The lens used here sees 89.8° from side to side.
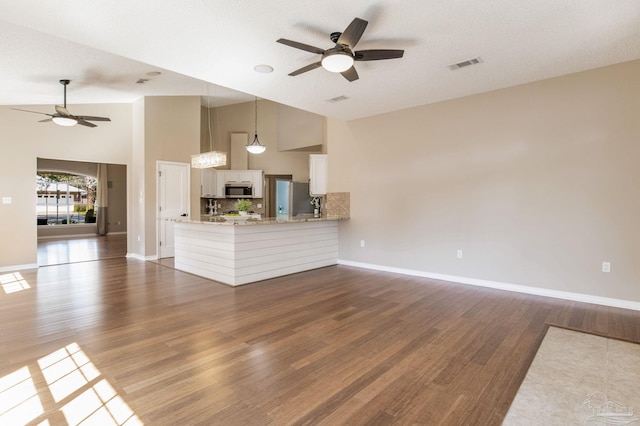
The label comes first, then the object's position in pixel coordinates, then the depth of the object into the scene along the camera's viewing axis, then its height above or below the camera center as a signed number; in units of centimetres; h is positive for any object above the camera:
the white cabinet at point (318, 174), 695 +68
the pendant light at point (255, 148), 682 +120
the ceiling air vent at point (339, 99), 498 +168
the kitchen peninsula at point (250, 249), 475 -73
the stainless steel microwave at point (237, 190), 931 +42
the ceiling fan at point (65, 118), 495 +138
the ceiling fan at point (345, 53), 266 +138
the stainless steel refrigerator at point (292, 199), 913 +17
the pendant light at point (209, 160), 588 +84
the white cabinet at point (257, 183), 941 +64
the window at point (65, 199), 1191 +19
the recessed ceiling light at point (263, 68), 386 +167
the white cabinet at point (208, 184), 868 +57
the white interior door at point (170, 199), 726 +12
